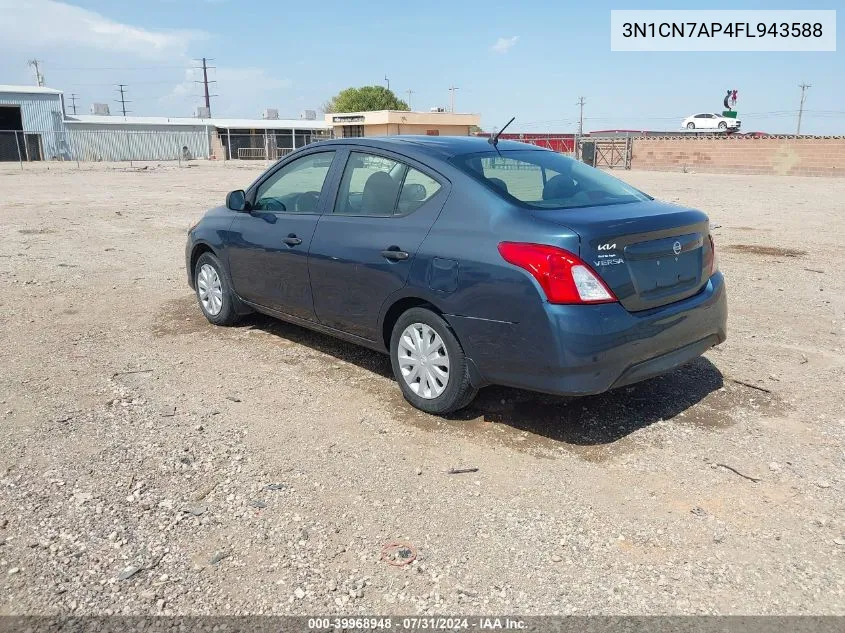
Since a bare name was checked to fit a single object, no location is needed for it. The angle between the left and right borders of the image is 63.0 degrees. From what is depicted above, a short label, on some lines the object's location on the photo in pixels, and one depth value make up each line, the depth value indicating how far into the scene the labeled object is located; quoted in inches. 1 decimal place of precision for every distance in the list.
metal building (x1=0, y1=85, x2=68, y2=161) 1936.1
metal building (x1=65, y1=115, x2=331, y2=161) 2025.1
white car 2290.0
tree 3161.9
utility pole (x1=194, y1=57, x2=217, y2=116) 3951.8
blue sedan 142.9
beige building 2276.1
